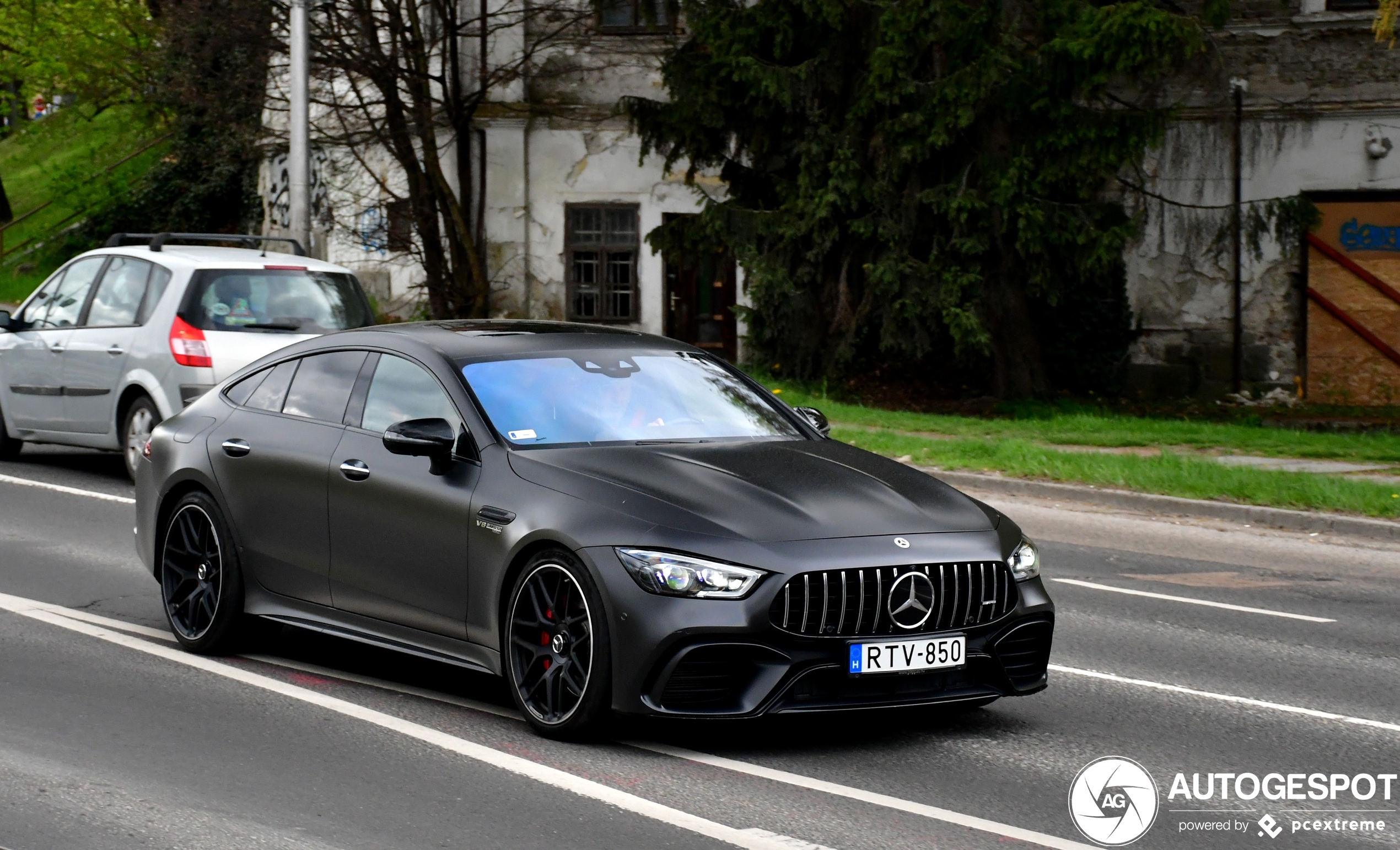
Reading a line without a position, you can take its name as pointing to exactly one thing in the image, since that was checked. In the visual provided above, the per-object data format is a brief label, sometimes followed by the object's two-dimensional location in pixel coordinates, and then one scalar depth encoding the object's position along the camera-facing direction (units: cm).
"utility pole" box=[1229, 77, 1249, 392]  2505
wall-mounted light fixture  2453
